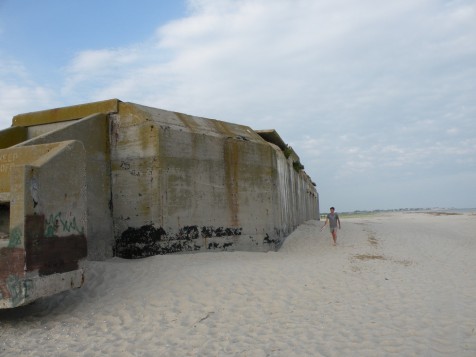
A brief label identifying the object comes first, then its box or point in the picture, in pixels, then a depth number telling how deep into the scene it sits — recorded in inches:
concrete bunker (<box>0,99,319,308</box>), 224.5
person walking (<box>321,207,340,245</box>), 547.3
